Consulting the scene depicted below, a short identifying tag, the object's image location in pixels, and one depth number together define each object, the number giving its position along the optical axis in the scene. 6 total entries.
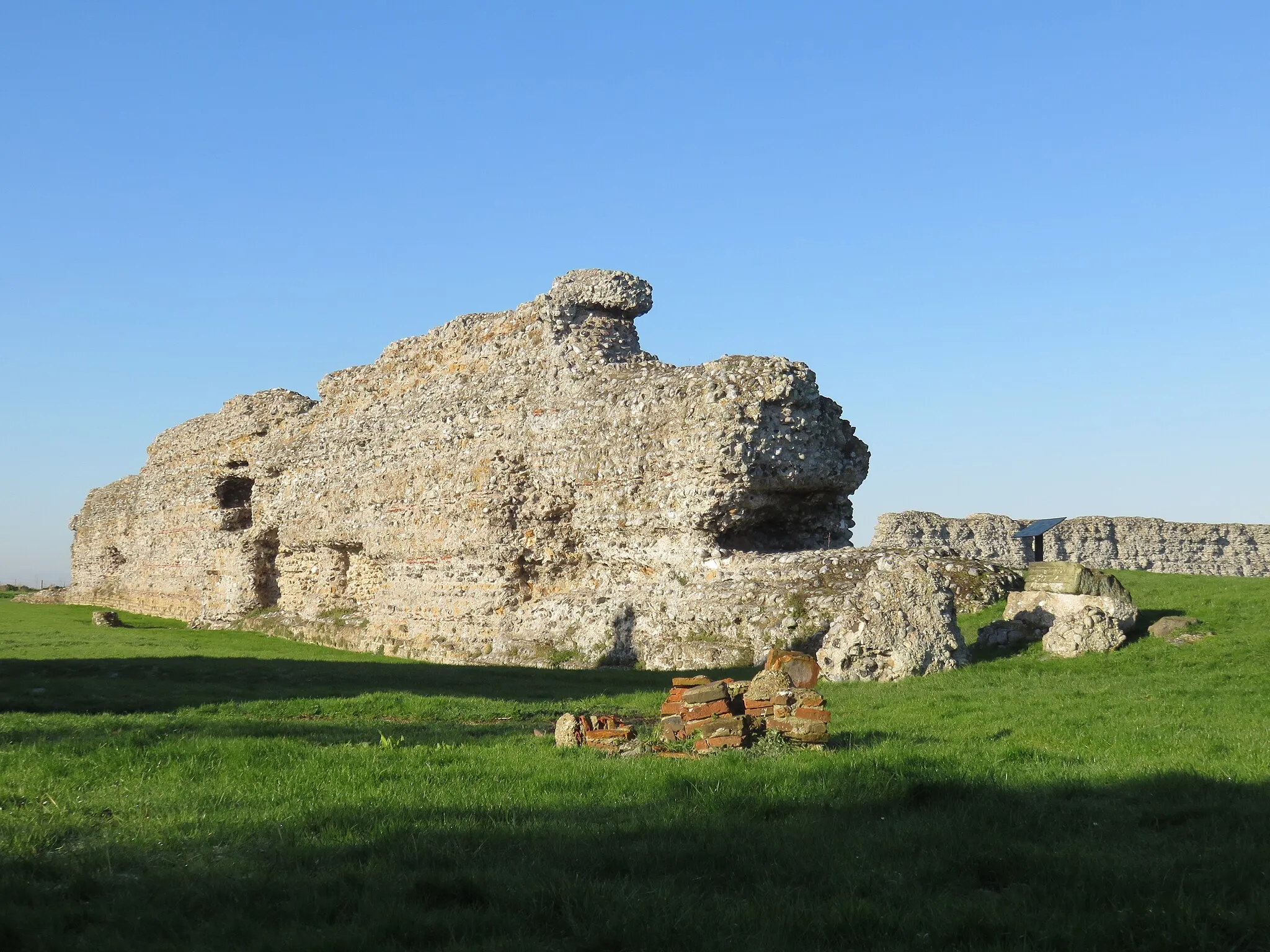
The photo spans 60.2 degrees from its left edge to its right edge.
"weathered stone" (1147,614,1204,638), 12.75
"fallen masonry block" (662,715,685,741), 7.76
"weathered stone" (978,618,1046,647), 13.34
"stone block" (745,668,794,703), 8.08
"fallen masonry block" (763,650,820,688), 8.46
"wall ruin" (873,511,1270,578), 31.89
